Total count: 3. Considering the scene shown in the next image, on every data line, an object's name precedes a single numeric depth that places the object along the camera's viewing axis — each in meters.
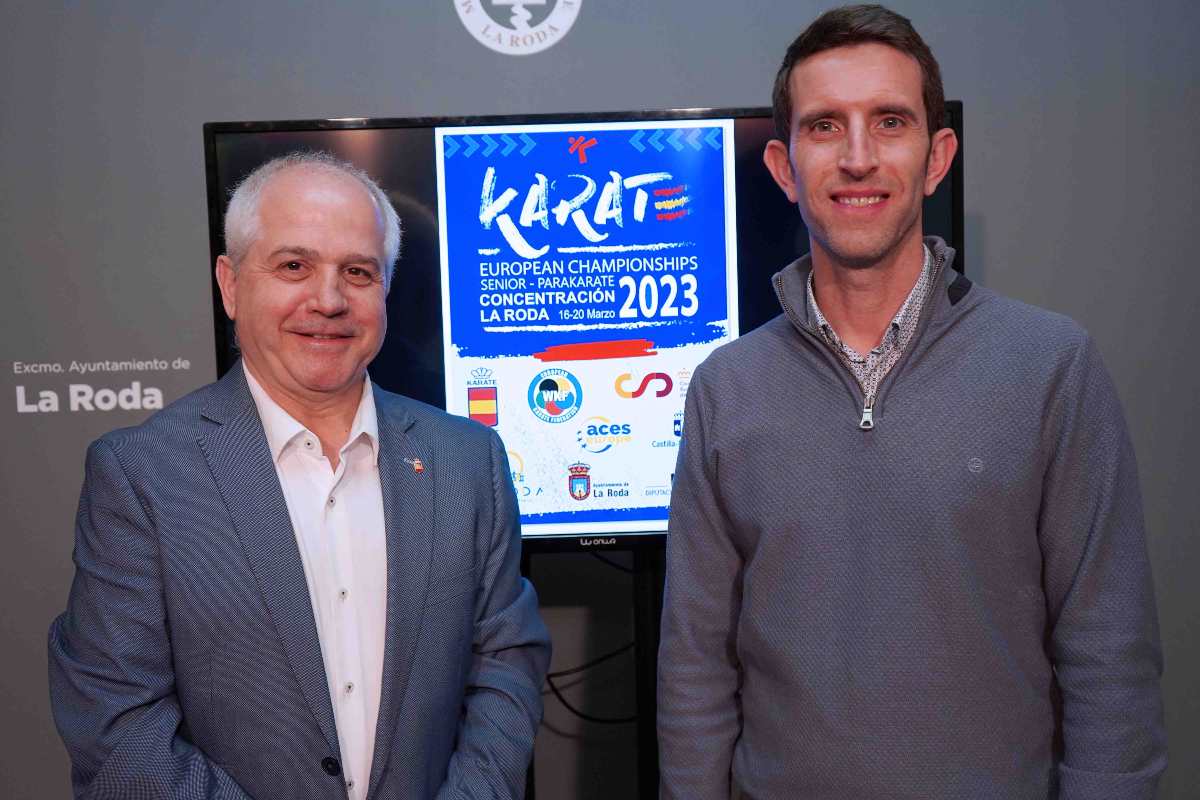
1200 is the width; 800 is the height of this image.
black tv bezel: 2.25
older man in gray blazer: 1.46
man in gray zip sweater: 1.38
